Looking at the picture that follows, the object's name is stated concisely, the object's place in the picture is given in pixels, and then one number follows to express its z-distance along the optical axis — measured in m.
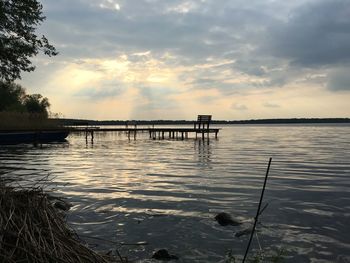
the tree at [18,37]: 27.94
